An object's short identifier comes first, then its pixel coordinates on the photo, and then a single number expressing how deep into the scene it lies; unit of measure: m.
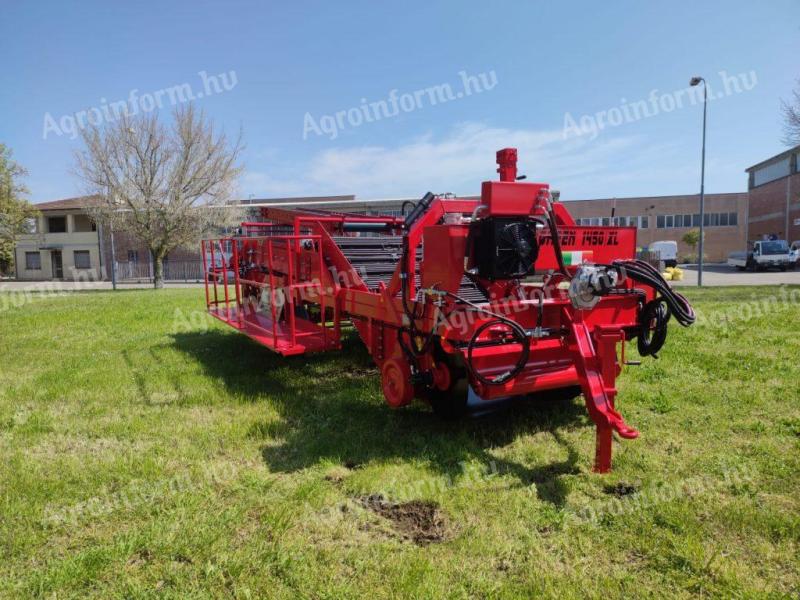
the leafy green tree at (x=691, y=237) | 43.56
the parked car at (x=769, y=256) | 28.17
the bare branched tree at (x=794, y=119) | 16.23
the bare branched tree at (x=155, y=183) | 20.73
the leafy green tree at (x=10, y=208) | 28.77
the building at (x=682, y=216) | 47.81
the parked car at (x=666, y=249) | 35.47
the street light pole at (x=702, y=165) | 17.02
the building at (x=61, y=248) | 38.00
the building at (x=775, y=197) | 39.81
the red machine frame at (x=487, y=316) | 3.32
